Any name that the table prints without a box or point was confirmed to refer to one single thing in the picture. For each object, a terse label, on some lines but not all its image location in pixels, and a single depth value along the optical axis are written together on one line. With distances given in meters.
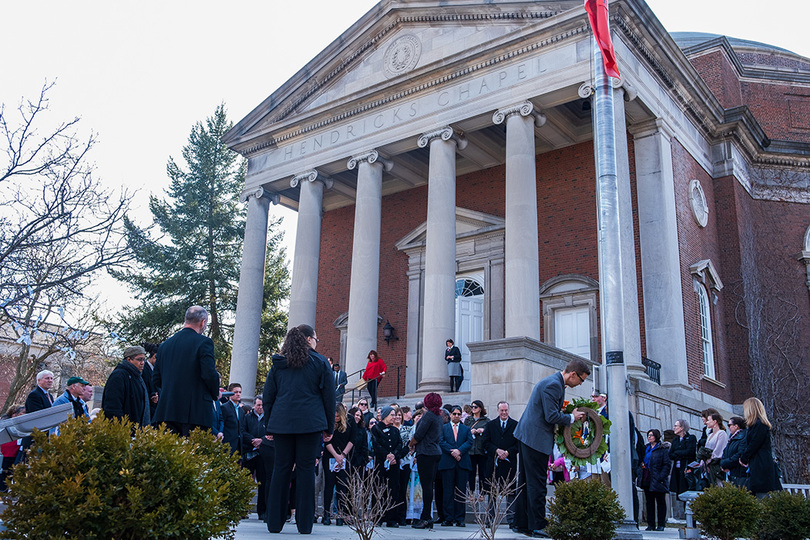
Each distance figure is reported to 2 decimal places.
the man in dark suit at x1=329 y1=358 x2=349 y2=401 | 18.55
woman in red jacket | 18.97
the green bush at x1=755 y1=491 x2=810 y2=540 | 7.99
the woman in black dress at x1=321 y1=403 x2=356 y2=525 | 10.09
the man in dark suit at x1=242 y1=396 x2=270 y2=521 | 10.68
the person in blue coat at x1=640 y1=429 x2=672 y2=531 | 11.78
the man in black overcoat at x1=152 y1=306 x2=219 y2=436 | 7.00
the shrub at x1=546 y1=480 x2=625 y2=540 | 6.77
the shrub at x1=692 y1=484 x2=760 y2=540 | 7.92
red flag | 10.19
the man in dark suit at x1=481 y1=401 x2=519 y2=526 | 10.92
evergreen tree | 34.06
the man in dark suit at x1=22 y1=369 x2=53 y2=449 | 9.79
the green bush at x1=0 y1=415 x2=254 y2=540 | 4.01
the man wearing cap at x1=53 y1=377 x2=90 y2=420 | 9.48
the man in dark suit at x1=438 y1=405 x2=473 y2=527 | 10.95
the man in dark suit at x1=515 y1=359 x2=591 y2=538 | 7.71
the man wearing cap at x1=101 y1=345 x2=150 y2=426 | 7.68
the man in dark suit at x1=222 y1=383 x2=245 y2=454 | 9.80
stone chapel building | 18.92
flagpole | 7.85
